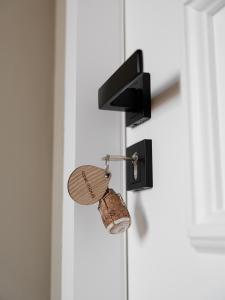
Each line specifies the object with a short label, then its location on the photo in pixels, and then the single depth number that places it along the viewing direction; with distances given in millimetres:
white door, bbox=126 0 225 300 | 531
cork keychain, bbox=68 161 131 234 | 685
